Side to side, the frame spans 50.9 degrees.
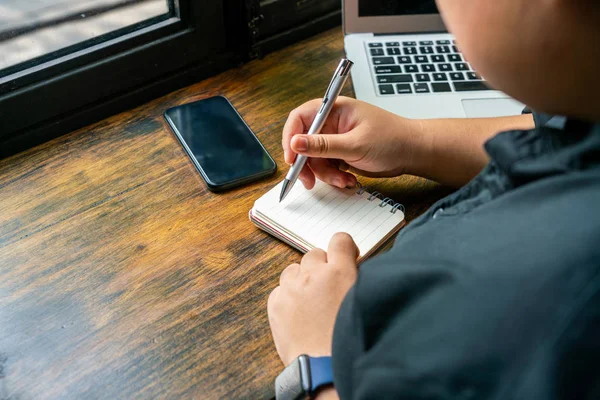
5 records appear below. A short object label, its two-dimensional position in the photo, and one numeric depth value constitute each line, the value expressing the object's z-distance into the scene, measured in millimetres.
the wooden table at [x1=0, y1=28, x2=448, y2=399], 667
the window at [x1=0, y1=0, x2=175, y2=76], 914
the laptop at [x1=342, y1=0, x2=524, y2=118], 1035
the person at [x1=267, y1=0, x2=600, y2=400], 421
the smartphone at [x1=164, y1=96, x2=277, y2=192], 903
